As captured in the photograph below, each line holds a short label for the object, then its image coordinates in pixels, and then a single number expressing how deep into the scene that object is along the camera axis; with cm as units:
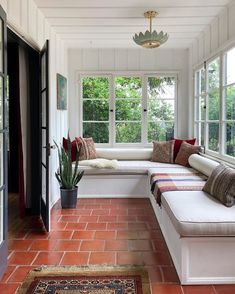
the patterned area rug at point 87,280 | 179
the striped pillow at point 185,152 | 397
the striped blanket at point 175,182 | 268
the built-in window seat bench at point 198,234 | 184
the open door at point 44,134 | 274
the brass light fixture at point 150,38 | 305
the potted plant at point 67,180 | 341
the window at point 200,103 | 398
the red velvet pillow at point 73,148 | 413
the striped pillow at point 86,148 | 422
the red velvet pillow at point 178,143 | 422
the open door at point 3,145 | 202
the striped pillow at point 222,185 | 215
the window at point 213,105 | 339
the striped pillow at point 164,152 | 420
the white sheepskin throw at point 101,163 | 389
